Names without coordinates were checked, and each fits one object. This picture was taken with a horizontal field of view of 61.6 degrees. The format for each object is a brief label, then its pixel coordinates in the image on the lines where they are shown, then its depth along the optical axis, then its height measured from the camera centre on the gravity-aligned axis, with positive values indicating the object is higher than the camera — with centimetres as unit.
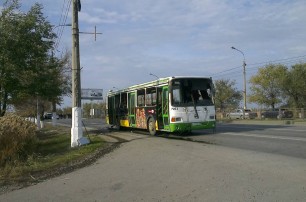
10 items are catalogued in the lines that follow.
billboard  7315 +555
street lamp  3383 +457
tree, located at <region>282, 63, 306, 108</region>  4299 +410
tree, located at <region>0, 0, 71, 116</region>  1483 +351
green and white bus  1229 +35
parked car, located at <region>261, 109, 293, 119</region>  3193 -55
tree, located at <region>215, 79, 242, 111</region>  5392 +327
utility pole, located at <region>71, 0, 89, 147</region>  1039 +103
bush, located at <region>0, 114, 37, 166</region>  973 -105
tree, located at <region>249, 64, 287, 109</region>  4508 +435
